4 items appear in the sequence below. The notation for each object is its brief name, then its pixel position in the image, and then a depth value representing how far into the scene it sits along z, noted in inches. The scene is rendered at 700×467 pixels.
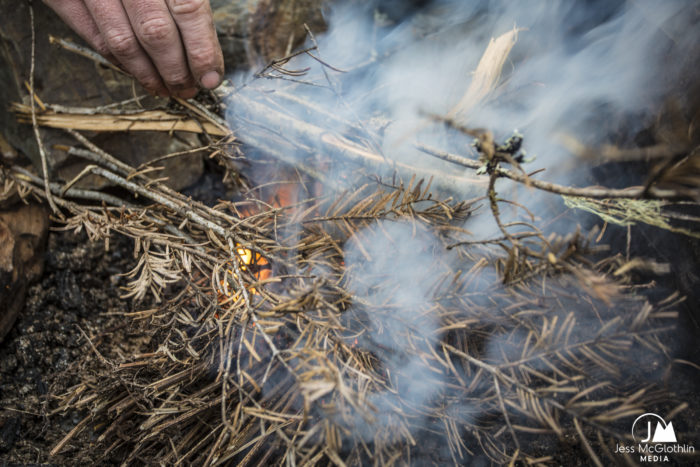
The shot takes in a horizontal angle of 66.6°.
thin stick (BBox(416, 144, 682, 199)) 8.5
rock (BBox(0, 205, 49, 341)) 12.5
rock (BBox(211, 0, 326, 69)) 16.5
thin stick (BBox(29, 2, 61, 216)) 13.2
